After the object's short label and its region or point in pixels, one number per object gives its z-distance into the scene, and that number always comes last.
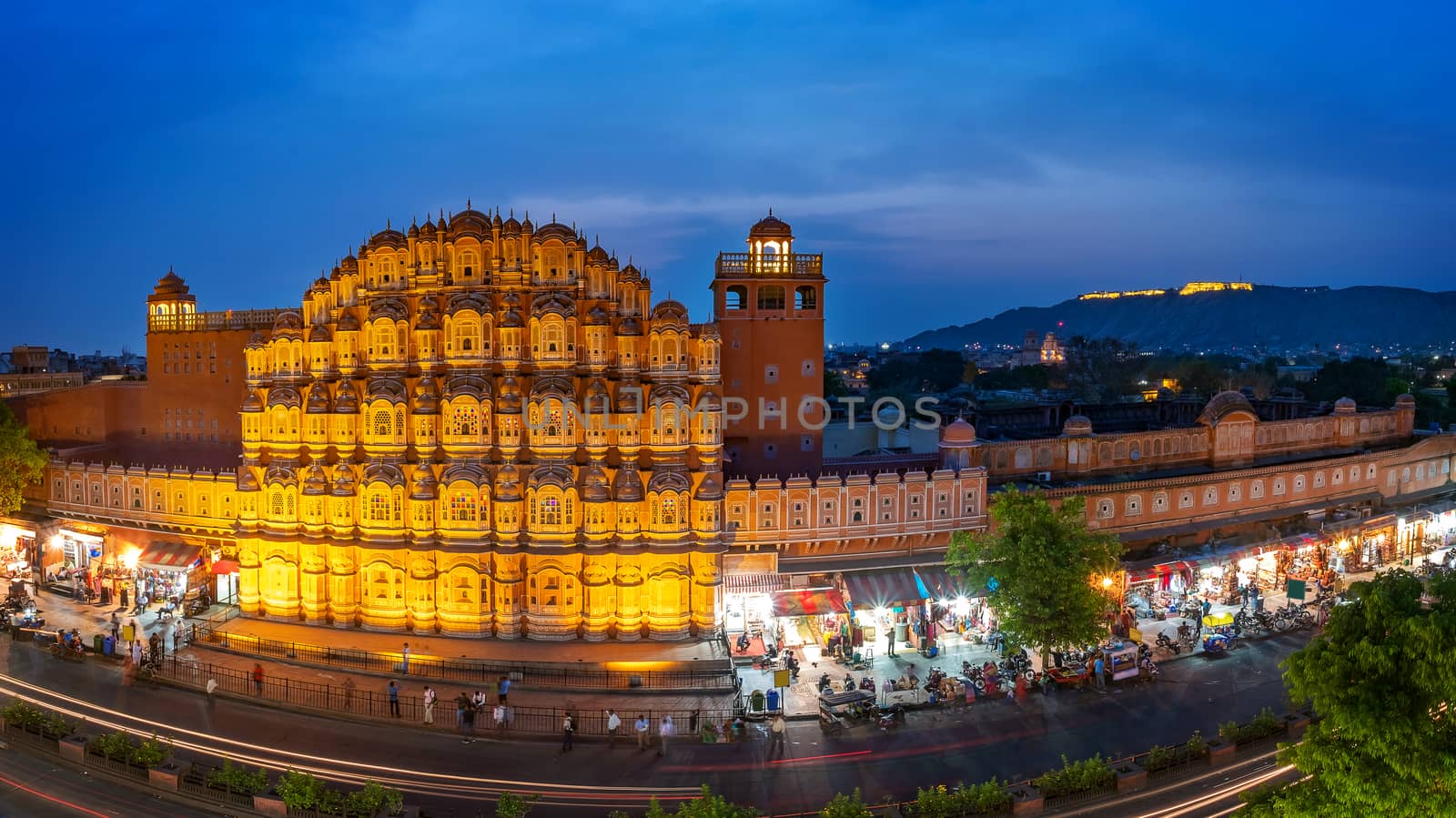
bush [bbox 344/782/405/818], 21.55
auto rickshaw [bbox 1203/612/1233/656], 34.72
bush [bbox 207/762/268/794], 22.91
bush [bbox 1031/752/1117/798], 22.92
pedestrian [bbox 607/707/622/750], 27.94
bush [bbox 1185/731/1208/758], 25.19
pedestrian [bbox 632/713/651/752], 27.47
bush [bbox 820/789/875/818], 20.08
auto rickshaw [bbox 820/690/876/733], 29.02
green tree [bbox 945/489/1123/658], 30.55
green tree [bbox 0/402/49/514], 42.91
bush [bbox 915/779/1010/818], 21.53
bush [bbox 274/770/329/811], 21.77
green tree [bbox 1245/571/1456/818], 15.17
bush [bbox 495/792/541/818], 20.95
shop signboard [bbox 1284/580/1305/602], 38.03
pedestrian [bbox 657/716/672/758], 27.33
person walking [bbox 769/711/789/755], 27.53
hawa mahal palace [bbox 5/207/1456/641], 35.75
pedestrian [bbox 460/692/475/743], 28.25
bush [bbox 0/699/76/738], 26.16
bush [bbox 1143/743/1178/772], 24.44
